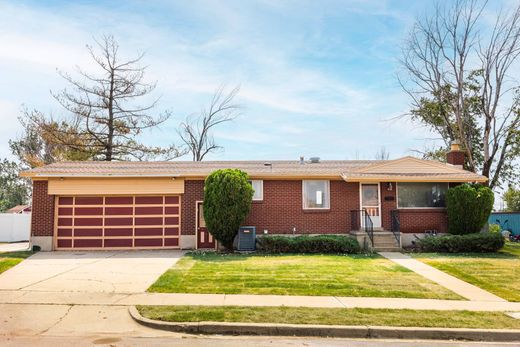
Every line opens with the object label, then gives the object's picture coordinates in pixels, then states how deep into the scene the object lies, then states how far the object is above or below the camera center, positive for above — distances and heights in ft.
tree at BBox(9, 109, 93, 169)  104.05 +18.37
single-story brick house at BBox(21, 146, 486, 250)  58.44 +0.94
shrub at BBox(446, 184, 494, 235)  56.70 +0.32
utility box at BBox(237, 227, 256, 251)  55.42 -3.61
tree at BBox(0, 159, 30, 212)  179.63 +10.24
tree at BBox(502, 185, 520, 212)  143.31 +4.16
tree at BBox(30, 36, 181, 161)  97.55 +19.14
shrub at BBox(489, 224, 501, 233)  81.08 -3.33
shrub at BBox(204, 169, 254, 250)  52.75 +1.09
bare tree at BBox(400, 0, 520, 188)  84.48 +21.48
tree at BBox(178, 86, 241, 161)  123.65 +19.14
